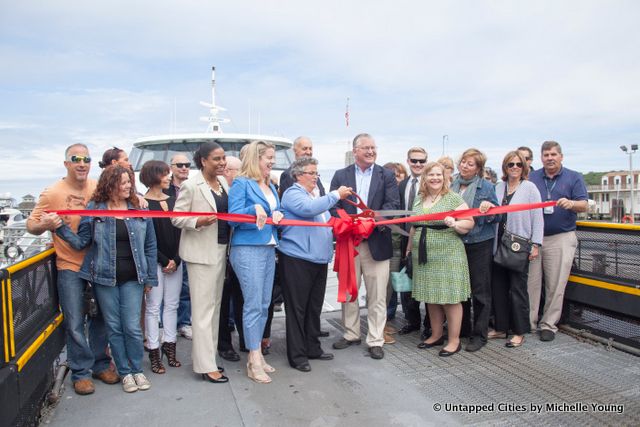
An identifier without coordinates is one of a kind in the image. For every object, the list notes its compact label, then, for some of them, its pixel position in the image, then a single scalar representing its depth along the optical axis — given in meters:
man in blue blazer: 4.72
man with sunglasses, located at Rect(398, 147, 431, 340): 5.44
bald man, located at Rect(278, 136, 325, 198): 5.07
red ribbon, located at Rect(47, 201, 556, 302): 4.33
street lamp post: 35.19
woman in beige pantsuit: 3.95
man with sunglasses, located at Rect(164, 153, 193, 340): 5.24
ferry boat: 10.23
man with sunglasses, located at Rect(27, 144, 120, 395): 3.73
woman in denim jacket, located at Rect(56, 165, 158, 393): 3.66
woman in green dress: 4.56
